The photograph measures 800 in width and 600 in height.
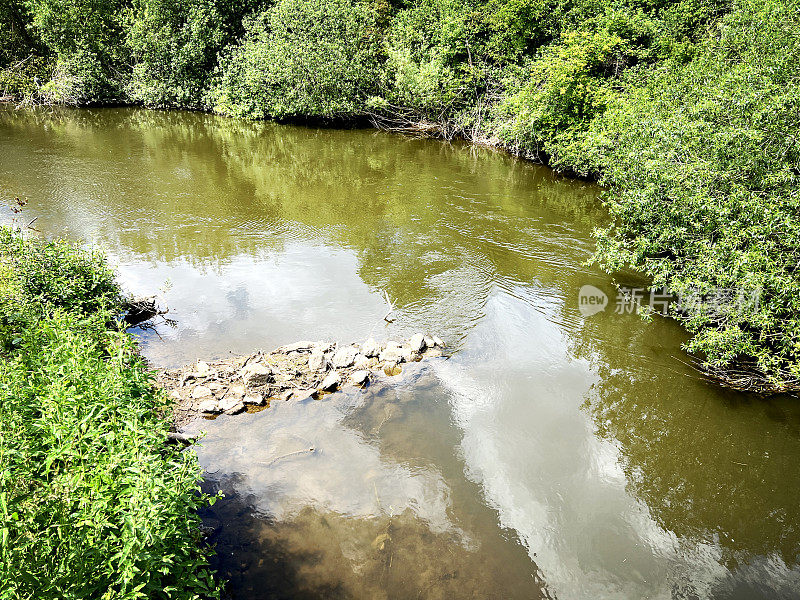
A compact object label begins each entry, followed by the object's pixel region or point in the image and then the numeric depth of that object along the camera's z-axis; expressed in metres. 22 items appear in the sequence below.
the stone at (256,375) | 8.41
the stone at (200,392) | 8.09
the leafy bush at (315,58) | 25.94
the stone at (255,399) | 8.05
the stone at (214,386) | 8.27
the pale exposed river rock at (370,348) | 9.37
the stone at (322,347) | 9.28
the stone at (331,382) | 8.49
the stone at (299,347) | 9.26
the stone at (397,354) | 9.32
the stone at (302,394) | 8.38
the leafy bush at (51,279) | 7.61
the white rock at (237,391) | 8.18
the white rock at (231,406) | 7.91
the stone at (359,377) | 8.72
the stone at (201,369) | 8.54
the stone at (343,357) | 9.04
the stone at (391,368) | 9.13
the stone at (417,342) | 9.66
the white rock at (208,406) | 7.85
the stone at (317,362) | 8.86
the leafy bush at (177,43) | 29.58
